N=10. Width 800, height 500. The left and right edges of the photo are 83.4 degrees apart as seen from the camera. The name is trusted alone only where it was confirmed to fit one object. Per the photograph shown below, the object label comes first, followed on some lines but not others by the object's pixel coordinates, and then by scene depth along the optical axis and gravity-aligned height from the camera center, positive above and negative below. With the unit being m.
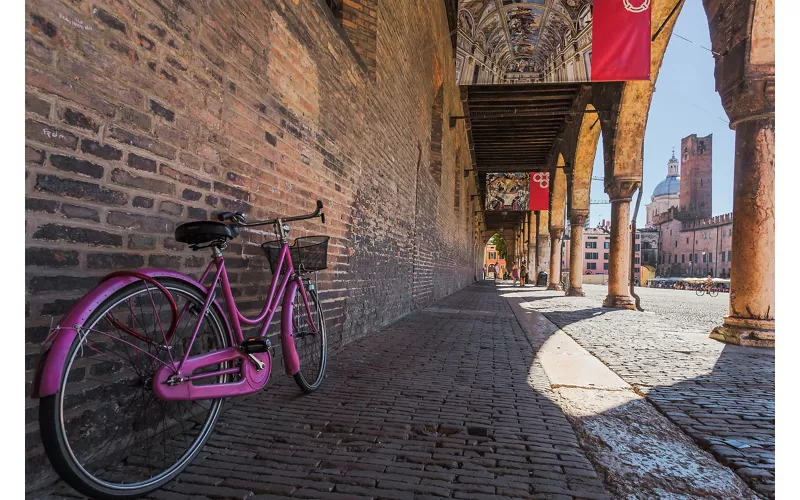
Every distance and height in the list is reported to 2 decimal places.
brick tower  64.31 +10.76
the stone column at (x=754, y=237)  5.21 +0.15
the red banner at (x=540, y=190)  18.11 +2.31
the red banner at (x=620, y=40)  6.95 +3.28
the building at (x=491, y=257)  97.74 -2.49
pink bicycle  1.43 -0.53
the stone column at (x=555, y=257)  22.34 -0.53
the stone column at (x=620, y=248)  10.91 -0.01
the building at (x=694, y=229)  58.06 +2.87
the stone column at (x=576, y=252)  16.53 -0.20
